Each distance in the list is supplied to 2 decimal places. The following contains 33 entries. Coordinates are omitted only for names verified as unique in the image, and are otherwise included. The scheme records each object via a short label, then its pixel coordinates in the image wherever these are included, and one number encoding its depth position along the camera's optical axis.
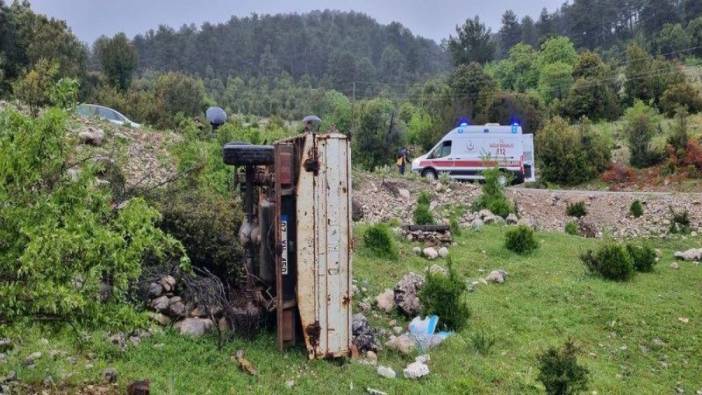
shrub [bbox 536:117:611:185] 25.47
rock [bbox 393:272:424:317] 6.44
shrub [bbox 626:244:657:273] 9.43
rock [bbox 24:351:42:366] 4.20
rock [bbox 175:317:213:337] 5.08
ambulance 24.16
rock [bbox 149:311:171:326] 5.20
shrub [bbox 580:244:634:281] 8.65
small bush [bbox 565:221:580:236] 13.62
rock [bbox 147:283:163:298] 5.49
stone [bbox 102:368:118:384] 4.11
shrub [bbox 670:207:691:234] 13.95
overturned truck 4.82
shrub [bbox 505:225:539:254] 10.30
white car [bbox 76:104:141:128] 17.98
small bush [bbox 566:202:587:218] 17.06
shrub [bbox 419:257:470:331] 6.07
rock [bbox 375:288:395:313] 6.54
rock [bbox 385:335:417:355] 5.31
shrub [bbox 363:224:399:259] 9.03
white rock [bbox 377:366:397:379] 4.73
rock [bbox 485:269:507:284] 8.36
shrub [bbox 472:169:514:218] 14.96
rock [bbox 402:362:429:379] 4.80
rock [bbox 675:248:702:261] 10.43
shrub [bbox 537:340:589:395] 4.24
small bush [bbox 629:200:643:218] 16.38
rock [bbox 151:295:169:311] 5.40
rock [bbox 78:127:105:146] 13.27
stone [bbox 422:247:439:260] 9.63
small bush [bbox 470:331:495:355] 5.54
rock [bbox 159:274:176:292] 5.60
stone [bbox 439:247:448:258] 9.84
